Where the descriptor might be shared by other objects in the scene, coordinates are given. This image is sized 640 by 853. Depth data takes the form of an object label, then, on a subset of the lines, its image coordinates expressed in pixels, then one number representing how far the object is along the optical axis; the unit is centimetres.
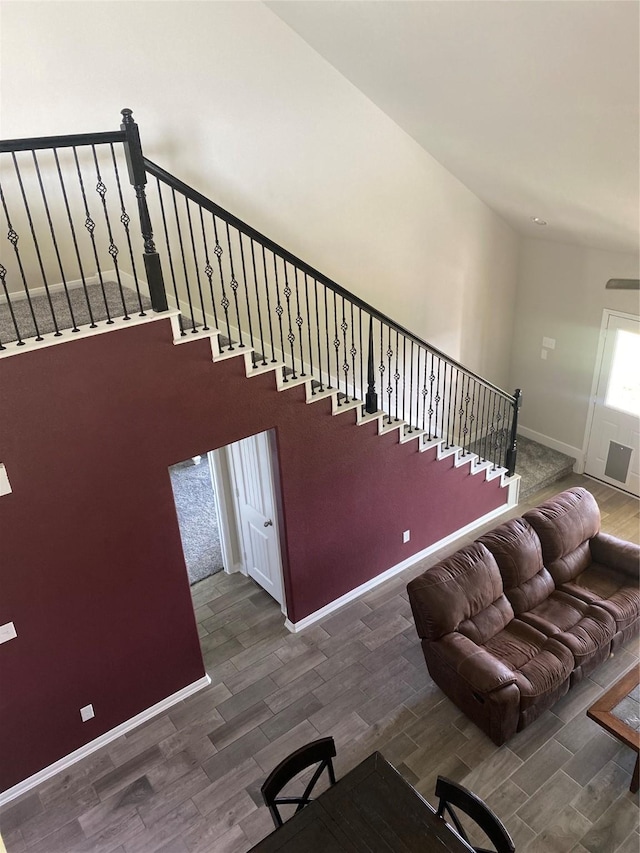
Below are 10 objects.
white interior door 523
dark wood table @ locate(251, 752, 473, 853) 295
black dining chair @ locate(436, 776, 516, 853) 295
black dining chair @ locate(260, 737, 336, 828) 325
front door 692
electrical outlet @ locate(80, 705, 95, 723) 438
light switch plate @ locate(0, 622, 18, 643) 387
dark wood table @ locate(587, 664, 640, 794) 403
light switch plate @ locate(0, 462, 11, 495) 354
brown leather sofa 436
